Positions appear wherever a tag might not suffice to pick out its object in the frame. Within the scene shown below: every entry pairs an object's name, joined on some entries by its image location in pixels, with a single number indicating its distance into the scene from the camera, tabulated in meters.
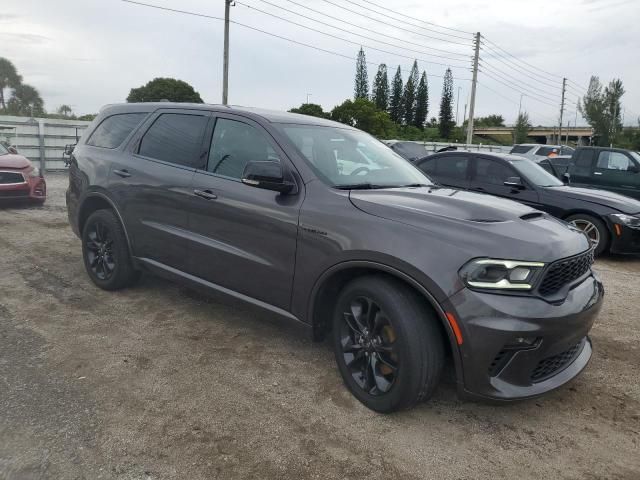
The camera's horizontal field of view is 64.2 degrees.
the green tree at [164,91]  43.78
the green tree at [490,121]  84.69
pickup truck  9.97
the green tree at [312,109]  38.60
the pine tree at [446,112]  72.31
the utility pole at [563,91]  66.31
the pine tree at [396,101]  74.00
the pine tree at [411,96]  75.75
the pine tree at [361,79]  70.75
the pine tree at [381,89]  72.88
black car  7.09
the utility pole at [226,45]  24.56
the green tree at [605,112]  59.47
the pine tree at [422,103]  75.50
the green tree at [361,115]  42.28
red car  8.88
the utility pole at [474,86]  36.75
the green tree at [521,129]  65.06
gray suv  2.59
